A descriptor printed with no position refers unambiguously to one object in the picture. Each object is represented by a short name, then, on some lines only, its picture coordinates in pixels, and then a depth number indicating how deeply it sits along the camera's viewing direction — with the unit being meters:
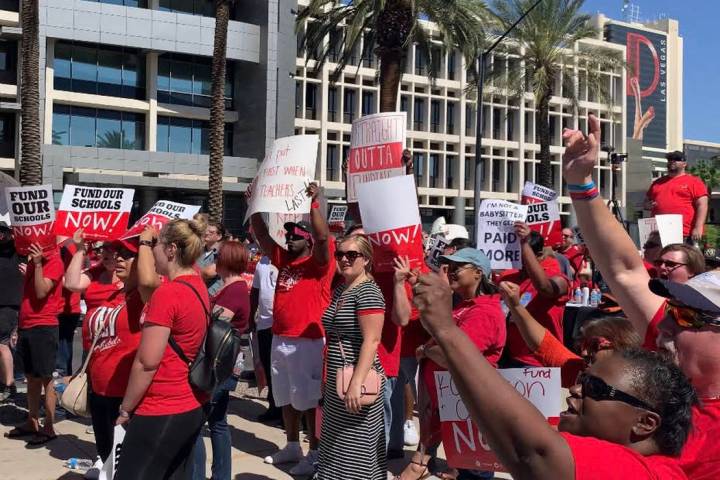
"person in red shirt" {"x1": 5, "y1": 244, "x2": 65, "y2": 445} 6.94
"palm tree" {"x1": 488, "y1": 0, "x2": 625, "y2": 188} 28.17
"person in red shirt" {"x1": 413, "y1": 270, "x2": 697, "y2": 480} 1.72
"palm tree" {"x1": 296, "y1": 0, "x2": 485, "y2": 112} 18.31
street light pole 24.66
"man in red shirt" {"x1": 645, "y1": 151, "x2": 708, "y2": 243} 7.66
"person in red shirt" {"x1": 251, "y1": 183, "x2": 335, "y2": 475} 6.07
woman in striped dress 4.58
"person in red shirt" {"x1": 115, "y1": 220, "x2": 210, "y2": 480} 3.98
